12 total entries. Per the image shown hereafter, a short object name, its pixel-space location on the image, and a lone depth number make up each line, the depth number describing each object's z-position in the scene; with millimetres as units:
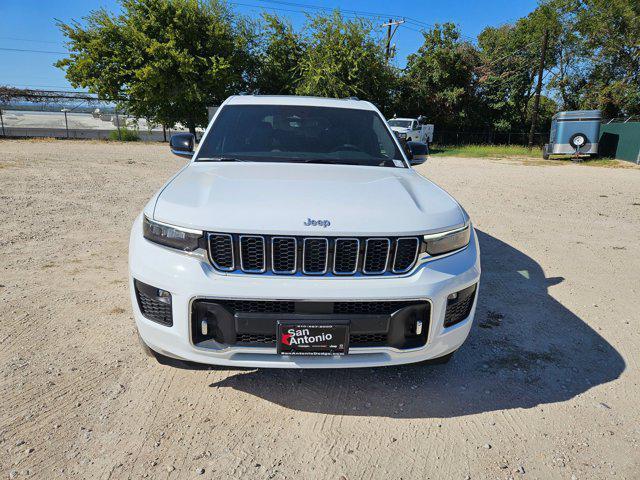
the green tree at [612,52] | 26797
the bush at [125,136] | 27016
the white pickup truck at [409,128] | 22741
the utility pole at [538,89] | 25398
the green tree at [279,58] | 26312
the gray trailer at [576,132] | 19719
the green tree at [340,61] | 24969
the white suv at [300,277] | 2227
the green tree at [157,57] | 22312
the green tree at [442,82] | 29984
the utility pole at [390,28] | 35219
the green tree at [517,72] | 31672
